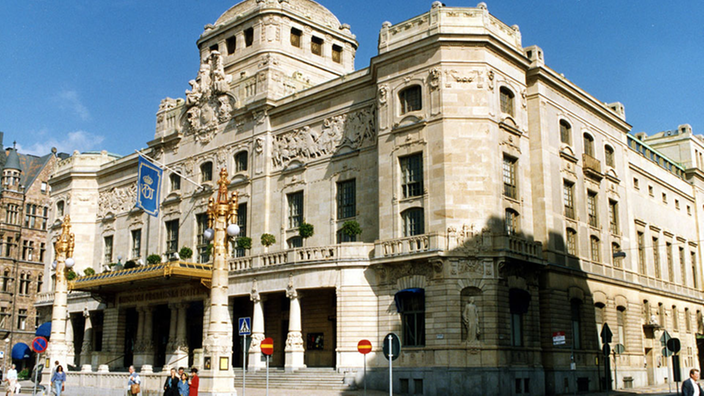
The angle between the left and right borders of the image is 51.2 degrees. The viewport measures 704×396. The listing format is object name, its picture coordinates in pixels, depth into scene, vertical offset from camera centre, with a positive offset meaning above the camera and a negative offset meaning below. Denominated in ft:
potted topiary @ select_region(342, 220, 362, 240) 137.49 +21.17
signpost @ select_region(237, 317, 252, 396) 88.22 +2.06
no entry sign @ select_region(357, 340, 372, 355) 84.89 -0.32
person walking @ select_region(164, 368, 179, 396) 76.33 -4.42
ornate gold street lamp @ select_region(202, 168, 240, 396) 86.48 +4.46
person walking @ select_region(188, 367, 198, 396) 79.46 -4.42
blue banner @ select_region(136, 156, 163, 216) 163.84 +34.94
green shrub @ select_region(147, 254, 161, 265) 177.78 +20.22
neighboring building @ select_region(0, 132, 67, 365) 245.65 +33.30
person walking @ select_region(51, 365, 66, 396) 105.70 -5.00
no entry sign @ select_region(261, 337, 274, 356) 85.40 -0.30
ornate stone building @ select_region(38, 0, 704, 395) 125.29 +25.94
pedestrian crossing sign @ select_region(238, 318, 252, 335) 88.22 +2.06
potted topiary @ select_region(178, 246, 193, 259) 169.58 +20.60
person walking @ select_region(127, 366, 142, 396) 92.22 -5.01
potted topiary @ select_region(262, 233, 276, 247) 154.40 +21.53
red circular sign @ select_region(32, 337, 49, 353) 106.52 +0.00
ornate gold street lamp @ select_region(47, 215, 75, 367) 130.93 +8.26
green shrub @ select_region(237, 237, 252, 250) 158.51 +21.48
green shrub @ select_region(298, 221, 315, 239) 148.66 +22.53
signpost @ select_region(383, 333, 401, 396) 78.12 -0.30
